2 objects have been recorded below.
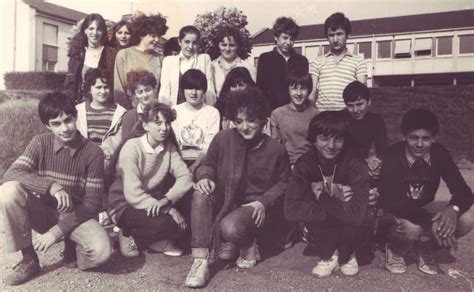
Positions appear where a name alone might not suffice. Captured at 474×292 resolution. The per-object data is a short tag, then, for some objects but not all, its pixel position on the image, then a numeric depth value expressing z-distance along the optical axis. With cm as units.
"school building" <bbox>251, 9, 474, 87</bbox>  626
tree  914
